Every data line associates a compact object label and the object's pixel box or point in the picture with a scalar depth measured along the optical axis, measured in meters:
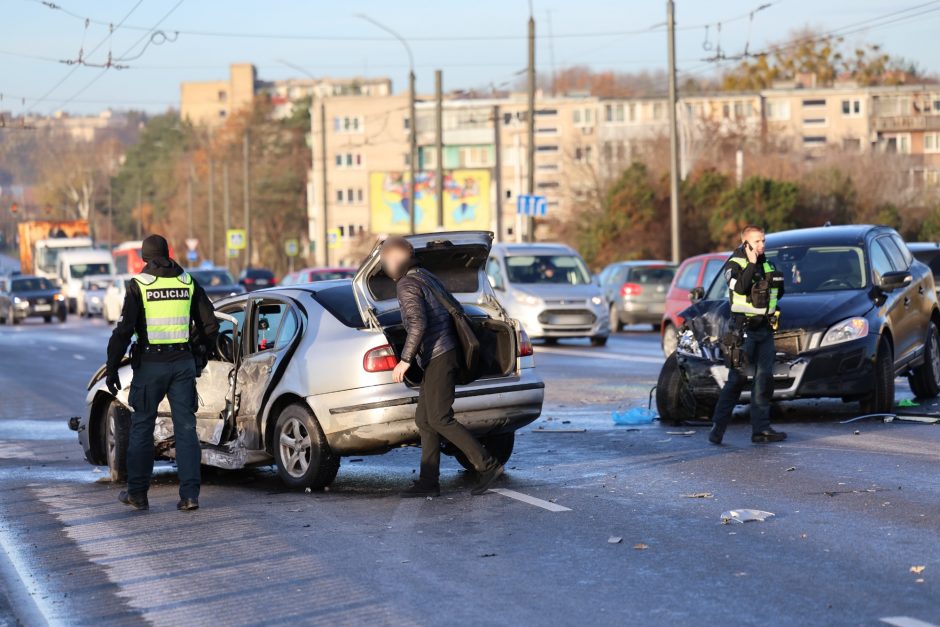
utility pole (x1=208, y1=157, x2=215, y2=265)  92.98
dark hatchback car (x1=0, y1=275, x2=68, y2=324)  54.25
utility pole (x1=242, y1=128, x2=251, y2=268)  74.04
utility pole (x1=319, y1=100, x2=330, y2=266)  69.03
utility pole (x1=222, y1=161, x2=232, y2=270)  85.47
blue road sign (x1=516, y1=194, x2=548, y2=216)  46.69
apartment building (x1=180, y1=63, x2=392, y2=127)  188.88
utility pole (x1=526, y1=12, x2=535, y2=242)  44.25
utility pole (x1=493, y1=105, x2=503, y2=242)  88.88
